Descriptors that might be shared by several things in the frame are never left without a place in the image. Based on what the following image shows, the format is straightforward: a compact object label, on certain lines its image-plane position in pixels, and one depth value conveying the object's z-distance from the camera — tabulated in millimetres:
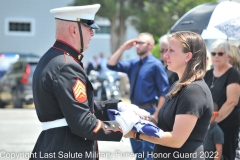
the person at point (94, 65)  45437
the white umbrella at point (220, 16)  10203
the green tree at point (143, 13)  47312
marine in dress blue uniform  6047
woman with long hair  6684
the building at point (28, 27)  60094
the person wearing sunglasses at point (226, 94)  11031
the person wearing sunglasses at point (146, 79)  12984
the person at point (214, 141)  10439
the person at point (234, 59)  12109
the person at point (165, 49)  13719
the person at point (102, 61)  47356
